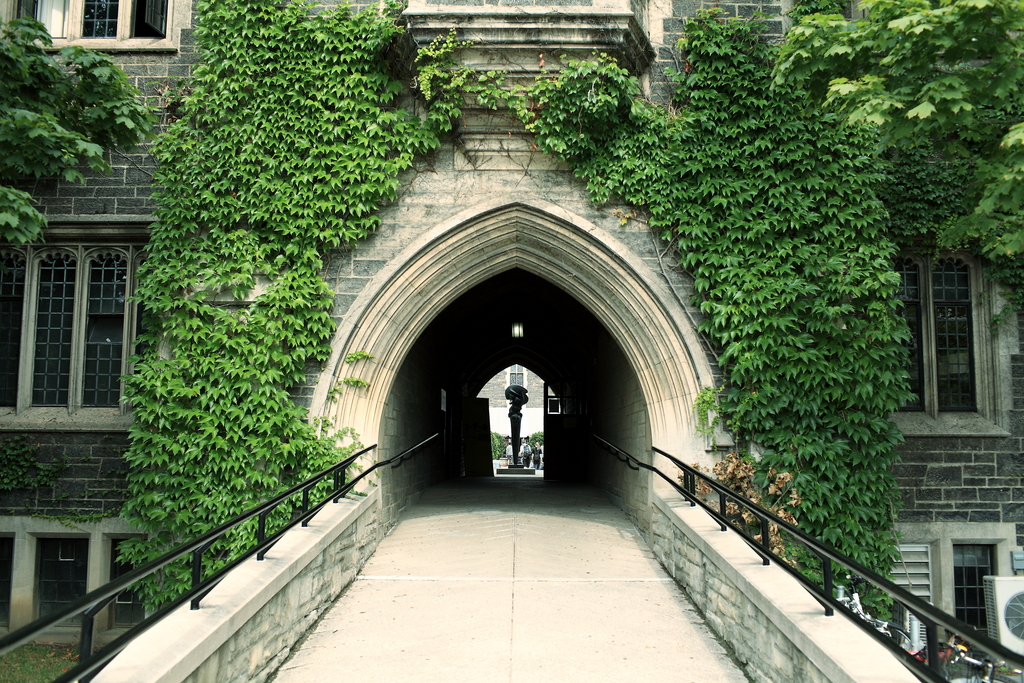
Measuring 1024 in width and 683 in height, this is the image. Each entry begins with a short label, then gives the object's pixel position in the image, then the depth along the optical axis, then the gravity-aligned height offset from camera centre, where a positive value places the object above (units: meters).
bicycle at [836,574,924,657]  6.87 -2.14
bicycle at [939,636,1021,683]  6.98 -2.54
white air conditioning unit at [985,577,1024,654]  7.51 -2.14
